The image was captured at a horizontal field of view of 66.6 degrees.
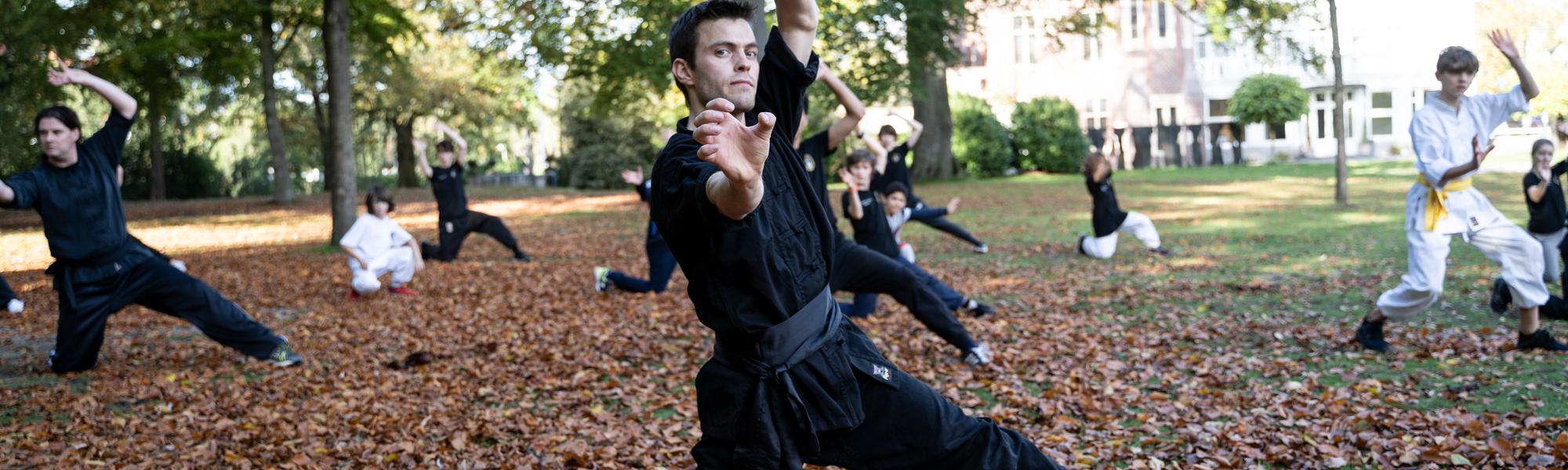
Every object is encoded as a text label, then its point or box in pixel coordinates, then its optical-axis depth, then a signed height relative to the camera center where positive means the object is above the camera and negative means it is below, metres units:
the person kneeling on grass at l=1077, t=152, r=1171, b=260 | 13.71 -0.80
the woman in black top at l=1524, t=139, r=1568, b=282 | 8.61 -0.57
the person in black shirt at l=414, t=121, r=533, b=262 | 14.87 -0.32
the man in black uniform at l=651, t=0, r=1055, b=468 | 2.81 -0.41
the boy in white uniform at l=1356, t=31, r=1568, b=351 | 6.51 -0.40
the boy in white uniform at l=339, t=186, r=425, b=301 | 11.47 -0.57
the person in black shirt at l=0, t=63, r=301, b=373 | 6.98 -0.28
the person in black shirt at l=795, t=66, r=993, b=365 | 6.98 -0.71
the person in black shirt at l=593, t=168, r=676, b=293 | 10.85 -0.86
